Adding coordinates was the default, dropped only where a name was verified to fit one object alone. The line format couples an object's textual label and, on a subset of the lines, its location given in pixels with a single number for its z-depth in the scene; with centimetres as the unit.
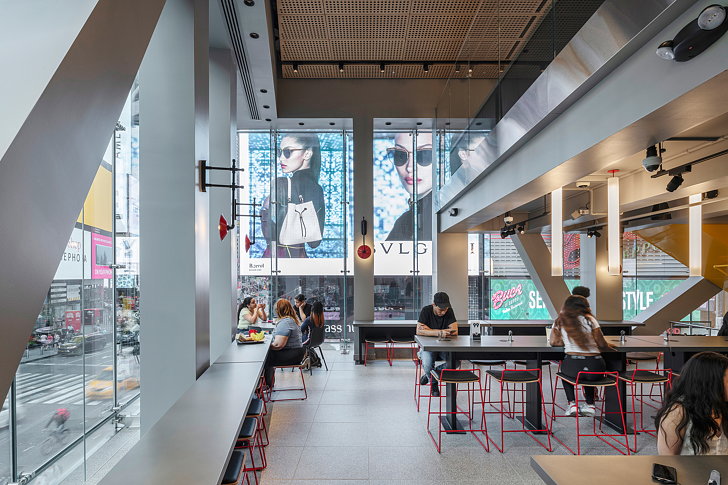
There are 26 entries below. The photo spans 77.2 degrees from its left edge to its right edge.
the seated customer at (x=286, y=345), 574
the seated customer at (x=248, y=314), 787
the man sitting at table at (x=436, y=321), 624
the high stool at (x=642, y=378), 479
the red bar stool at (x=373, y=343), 871
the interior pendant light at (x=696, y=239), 507
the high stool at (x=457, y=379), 463
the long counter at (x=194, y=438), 197
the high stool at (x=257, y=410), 365
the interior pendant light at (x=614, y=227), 438
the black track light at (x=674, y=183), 448
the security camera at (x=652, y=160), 361
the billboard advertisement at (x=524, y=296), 1112
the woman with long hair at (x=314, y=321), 787
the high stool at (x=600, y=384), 464
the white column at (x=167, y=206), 336
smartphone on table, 202
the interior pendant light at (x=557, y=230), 505
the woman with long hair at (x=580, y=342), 488
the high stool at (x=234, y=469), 242
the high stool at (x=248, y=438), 309
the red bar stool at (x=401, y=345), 864
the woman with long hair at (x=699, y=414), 243
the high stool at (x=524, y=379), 464
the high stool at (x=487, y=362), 588
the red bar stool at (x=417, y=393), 583
